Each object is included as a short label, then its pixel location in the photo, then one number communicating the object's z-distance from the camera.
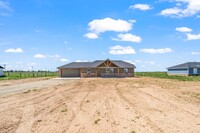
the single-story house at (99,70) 32.84
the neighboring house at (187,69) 37.05
